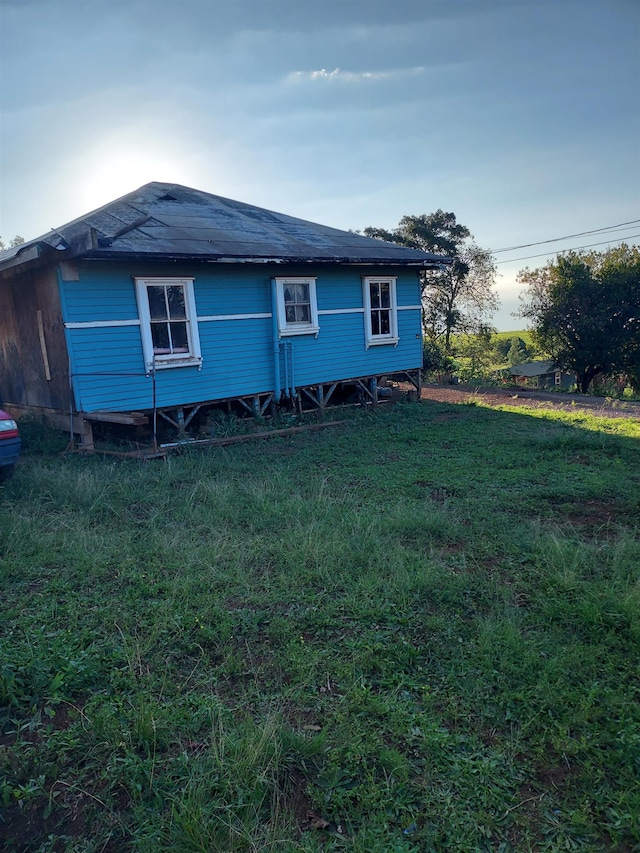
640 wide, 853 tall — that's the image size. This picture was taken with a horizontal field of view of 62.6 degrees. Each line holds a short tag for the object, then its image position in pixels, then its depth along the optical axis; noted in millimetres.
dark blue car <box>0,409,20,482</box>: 5848
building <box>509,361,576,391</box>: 31898
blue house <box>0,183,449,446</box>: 8109
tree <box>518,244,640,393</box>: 22141
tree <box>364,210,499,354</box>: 22500
